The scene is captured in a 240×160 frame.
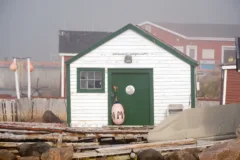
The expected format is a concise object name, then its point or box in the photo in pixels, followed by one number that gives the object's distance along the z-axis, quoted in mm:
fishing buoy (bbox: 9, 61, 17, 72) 44969
